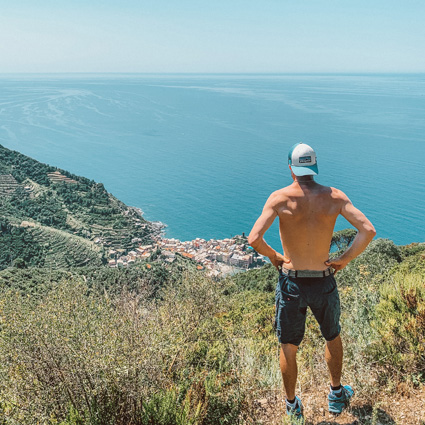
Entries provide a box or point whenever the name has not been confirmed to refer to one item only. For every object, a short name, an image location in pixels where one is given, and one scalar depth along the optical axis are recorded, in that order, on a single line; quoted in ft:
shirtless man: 7.47
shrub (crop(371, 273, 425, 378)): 9.13
